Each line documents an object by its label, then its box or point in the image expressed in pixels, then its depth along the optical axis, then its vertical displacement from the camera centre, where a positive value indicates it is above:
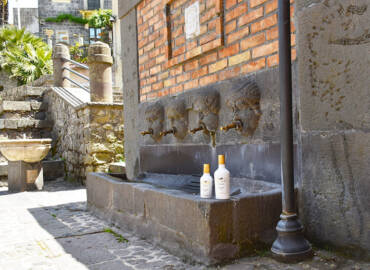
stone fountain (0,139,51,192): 5.51 -0.33
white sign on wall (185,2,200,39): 3.13 +1.11
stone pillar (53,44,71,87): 8.53 +1.89
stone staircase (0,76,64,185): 6.92 +0.49
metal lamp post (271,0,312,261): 1.84 -0.02
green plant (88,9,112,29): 26.19 +9.42
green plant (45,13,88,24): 27.01 +9.88
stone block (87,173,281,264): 1.83 -0.50
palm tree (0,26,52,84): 14.28 +3.45
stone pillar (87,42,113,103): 6.34 +1.32
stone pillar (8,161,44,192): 5.65 -0.59
